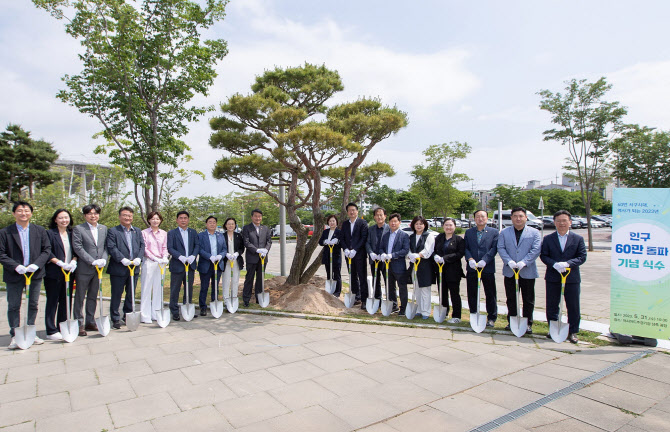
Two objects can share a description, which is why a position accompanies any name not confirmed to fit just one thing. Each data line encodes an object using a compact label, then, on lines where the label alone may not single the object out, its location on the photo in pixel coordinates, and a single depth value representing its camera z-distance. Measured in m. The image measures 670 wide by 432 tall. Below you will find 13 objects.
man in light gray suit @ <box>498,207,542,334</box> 4.78
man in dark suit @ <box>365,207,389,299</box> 5.86
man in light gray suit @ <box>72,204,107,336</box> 4.77
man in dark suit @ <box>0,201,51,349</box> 4.26
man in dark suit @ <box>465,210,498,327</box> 5.05
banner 4.18
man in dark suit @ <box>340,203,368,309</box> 6.24
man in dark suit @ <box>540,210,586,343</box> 4.49
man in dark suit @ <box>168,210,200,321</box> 5.50
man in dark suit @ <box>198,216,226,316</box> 5.73
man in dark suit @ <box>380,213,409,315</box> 5.65
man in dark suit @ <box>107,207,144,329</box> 5.04
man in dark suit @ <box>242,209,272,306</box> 6.11
